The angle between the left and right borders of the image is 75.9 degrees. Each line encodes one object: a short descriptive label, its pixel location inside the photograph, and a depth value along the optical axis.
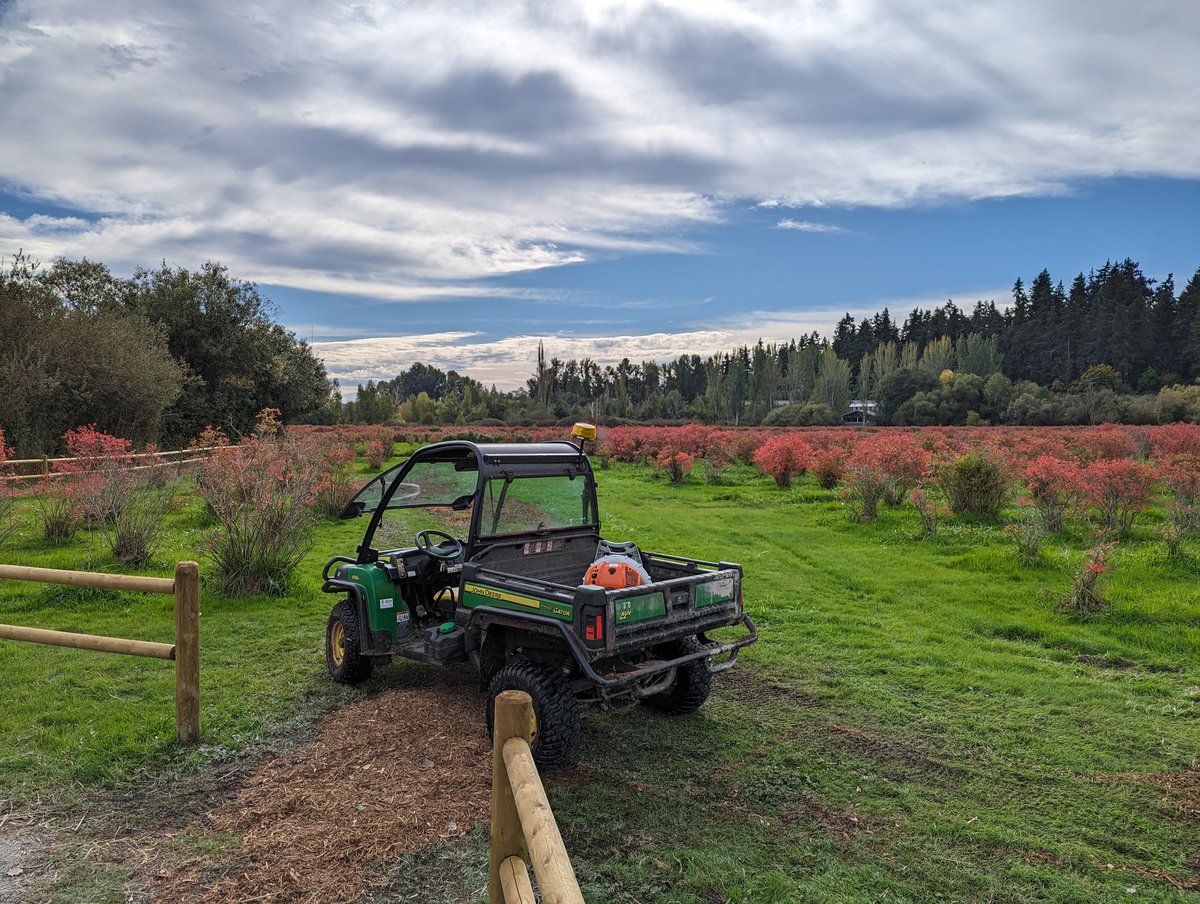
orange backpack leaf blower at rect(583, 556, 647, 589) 5.27
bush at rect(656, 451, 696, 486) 22.64
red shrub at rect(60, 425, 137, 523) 11.26
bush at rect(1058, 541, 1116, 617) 8.57
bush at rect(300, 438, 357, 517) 14.48
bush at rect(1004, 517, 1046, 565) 10.76
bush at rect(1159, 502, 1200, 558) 10.76
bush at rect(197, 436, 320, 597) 9.42
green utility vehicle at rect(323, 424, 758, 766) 4.71
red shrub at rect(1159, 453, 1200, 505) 12.30
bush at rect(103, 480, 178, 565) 10.94
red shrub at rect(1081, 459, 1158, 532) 12.24
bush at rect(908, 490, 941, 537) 13.05
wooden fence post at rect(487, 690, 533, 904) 2.63
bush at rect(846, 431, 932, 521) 15.06
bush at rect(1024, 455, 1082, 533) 12.77
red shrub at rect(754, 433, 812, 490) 20.77
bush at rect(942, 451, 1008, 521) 14.22
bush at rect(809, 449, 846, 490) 19.53
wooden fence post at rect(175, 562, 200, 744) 5.14
